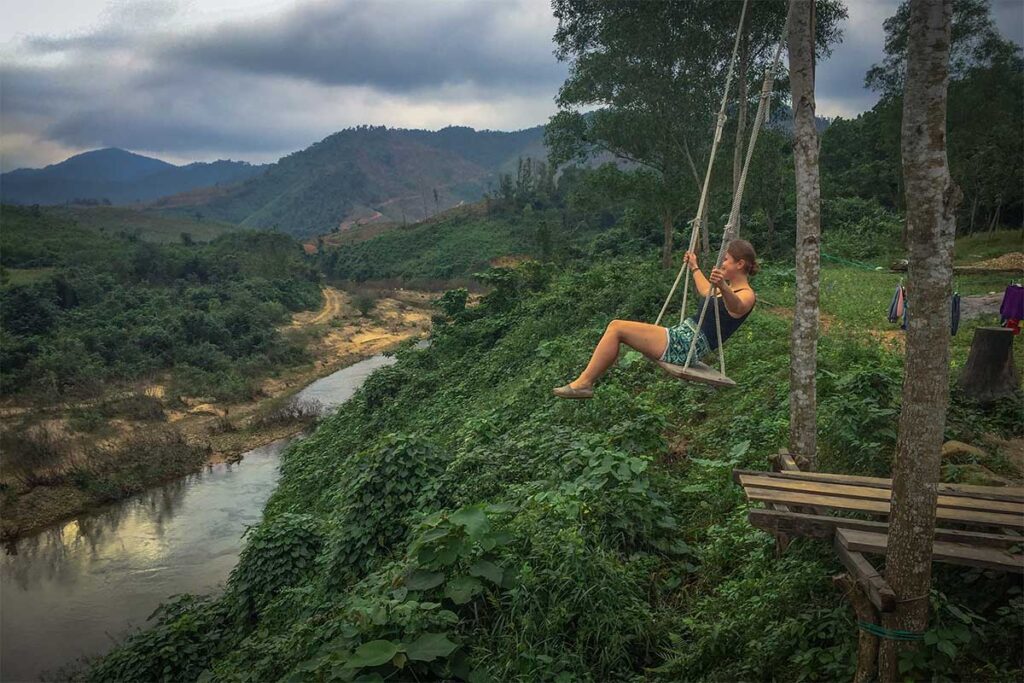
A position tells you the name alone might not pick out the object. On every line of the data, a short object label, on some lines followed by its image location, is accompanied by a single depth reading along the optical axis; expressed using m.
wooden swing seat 4.63
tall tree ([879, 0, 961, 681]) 2.75
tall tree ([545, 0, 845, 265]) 14.17
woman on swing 4.98
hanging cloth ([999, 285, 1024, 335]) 9.23
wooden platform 3.33
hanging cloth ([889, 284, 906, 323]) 10.48
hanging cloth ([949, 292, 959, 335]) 9.15
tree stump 6.46
